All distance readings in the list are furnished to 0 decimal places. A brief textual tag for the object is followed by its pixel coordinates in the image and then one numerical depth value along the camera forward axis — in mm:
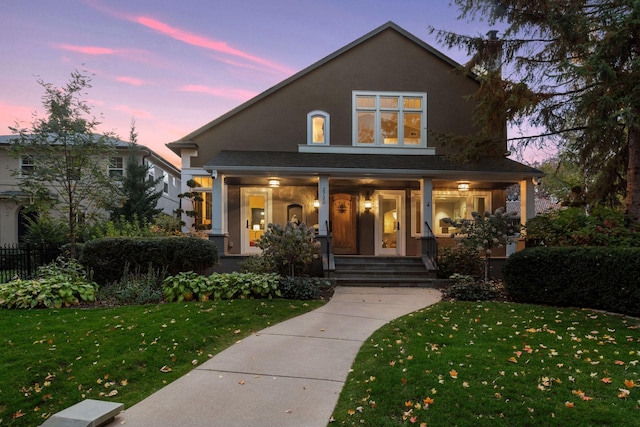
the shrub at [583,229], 7695
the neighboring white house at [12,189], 17750
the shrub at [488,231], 8281
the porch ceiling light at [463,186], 12680
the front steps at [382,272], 9875
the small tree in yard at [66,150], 8344
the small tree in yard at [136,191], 17359
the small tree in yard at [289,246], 8305
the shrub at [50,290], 6747
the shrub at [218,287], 7285
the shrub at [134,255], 8242
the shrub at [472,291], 7953
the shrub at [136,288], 7301
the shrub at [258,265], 8648
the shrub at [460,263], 10125
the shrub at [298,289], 7801
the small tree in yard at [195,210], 12906
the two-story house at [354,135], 12758
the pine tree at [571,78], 7652
